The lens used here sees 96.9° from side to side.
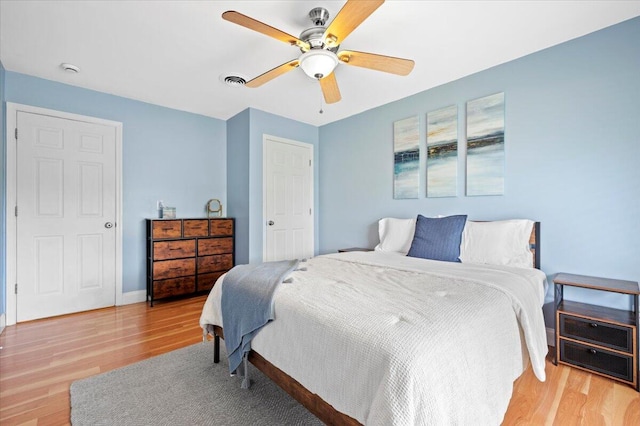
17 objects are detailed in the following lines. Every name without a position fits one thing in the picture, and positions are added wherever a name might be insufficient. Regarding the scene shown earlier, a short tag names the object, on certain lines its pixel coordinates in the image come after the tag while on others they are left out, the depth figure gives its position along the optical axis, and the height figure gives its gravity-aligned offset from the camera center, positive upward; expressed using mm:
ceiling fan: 1606 +1133
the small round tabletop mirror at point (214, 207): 4176 +105
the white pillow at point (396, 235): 3100 -247
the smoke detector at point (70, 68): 2688 +1422
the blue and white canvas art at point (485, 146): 2705 +660
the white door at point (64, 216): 2938 -10
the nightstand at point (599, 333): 1826 -838
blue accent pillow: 2527 -237
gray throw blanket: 1538 -521
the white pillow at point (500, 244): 2363 -275
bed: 908 -511
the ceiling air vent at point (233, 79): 2905 +1415
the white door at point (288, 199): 4066 +219
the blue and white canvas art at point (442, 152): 3014 +664
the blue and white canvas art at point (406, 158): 3348 +671
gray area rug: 1551 -1116
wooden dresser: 3442 -523
